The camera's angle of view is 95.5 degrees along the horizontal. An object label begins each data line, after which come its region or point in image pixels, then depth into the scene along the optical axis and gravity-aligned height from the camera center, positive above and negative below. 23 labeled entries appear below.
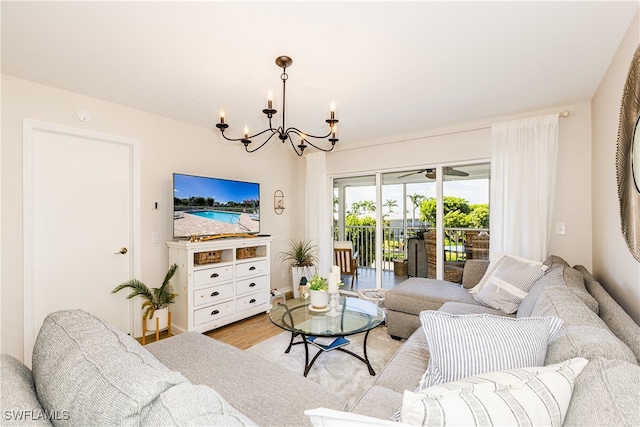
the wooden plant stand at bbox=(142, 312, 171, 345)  2.85 -1.15
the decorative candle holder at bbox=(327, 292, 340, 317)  2.56 -0.80
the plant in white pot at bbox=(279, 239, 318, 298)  4.41 -0.76
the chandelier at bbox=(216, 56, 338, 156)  1.81 +0.63
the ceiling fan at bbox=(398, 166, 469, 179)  3.65 +0.52
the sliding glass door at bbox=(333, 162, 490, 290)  3.59 -0.11
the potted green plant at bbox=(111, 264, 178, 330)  2.91 -0.89
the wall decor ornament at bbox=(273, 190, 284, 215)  4.63 +0.17
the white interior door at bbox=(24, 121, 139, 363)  2.49 -0.09
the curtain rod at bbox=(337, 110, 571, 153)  2.91 +0.99
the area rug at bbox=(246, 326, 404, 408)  2.17 -1.28
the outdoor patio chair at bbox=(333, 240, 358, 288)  4.65 -0.72
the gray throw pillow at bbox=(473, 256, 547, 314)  2.32 -0.61
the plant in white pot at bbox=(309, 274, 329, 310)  2.49 -0.71
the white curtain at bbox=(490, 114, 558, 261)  2.94 +0.29
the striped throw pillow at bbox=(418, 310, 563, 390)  1.03 -0.48
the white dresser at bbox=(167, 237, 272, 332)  3.05 -0.80
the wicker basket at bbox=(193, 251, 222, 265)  3.20 -0.50
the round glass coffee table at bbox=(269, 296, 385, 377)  2.15 -0.87
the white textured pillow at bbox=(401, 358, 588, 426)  0.68 -0.47
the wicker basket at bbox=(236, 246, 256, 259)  3.66 -0.51
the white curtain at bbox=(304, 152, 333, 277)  4.55 +0.04
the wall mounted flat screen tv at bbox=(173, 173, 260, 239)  3.22 +0.07
